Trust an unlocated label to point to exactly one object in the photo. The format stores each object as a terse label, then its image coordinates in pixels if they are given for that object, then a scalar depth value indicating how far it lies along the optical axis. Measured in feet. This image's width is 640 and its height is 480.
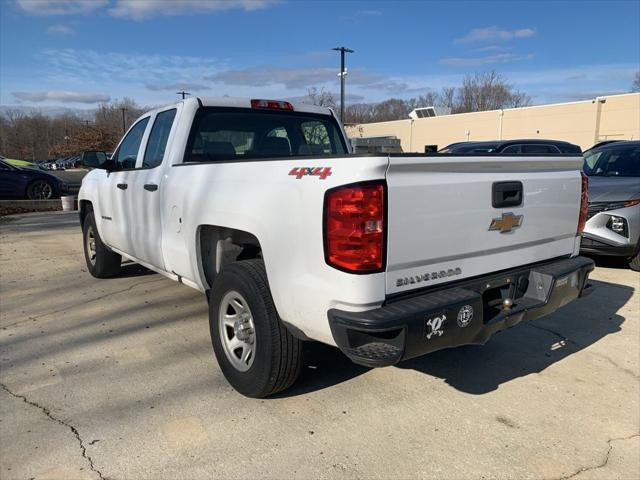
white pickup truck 7.82
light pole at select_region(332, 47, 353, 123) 94.09
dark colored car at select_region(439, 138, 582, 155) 38.47
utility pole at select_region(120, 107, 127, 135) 217.72
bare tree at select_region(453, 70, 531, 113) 240.73
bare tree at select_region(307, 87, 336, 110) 113.91
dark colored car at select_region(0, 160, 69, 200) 48.24
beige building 105.91
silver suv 20.70
